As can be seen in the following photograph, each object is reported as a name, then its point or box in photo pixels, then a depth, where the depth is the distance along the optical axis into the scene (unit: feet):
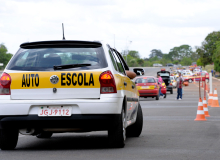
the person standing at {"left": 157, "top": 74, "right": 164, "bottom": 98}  104.01
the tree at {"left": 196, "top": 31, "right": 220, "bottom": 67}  367.02
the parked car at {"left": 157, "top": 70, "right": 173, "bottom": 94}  129.39
